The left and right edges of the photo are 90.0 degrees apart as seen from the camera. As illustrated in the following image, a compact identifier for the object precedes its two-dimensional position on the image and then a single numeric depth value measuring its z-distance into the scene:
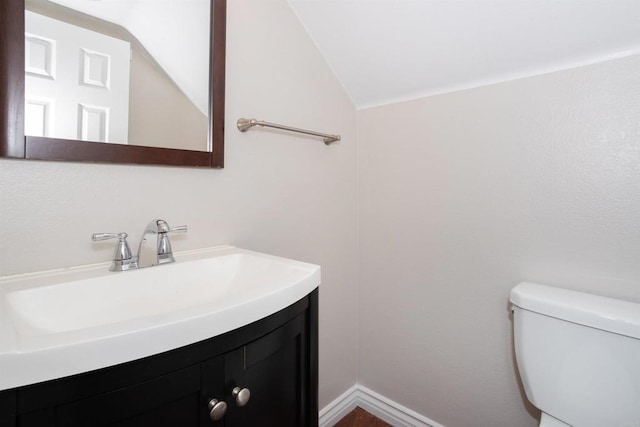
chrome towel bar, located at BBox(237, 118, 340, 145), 1.15
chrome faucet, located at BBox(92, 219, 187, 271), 0.84
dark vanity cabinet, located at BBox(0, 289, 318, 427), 0.44
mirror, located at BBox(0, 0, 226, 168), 0.74
